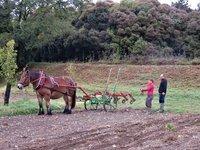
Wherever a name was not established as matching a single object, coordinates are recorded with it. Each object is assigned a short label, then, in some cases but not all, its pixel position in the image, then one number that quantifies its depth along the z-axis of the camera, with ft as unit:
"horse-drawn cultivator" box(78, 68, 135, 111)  75.36
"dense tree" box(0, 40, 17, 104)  80.53
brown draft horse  69.10
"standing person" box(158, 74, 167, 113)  75.22
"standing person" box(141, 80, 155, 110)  77.92
